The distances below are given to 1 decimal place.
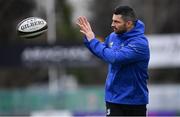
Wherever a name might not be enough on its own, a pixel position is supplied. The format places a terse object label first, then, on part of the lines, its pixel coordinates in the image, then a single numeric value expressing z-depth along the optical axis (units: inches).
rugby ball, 675.4
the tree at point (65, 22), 2552.9
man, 629.6
